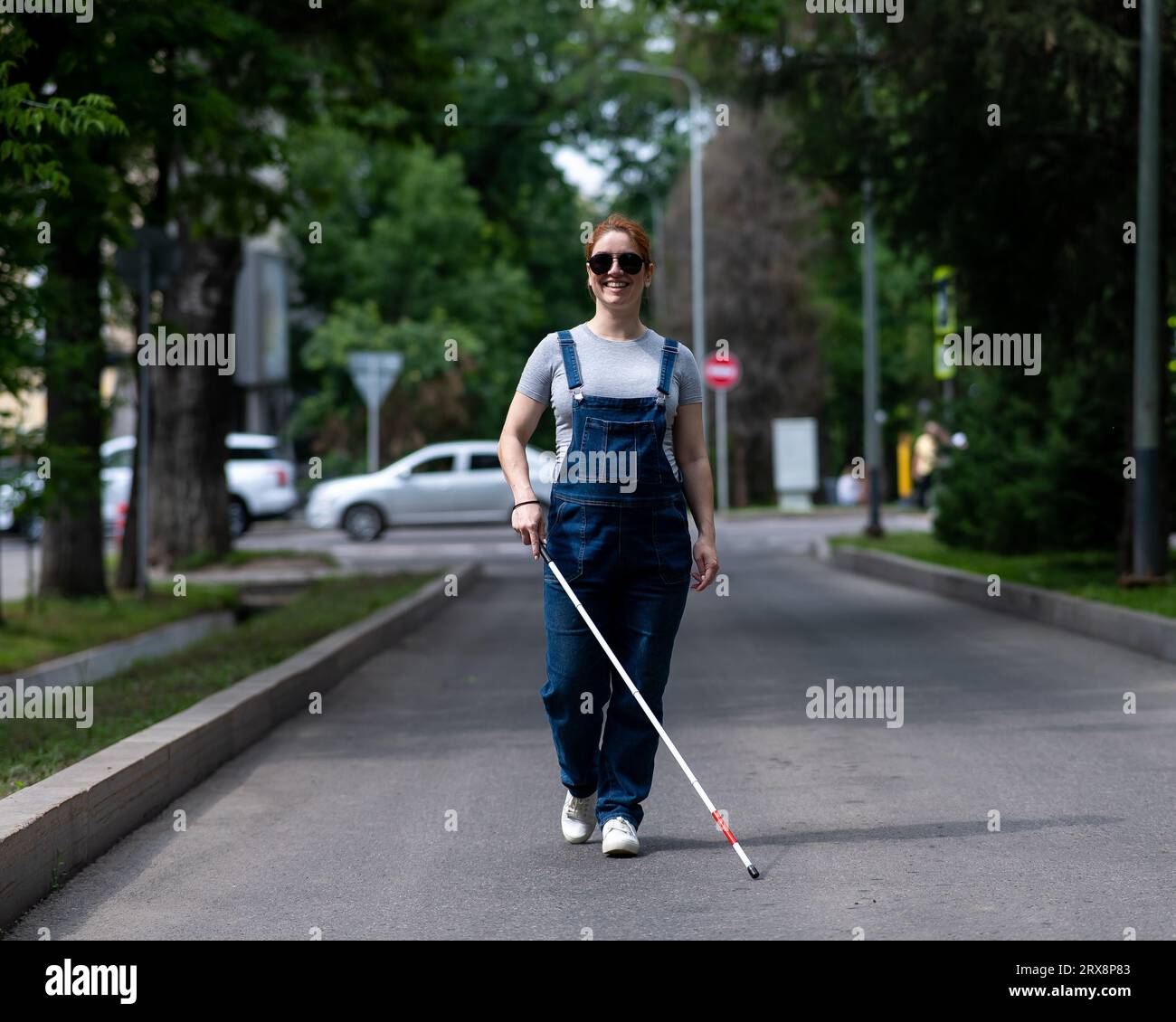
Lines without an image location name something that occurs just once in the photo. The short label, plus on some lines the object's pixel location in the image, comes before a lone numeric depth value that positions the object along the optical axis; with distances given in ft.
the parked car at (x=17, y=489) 43.78
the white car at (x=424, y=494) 105.09
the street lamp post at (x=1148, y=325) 44.52
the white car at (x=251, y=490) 111.96
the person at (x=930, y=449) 72.18
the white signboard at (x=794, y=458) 132.26
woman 19.15
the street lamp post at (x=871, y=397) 84.33
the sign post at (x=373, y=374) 87.81
